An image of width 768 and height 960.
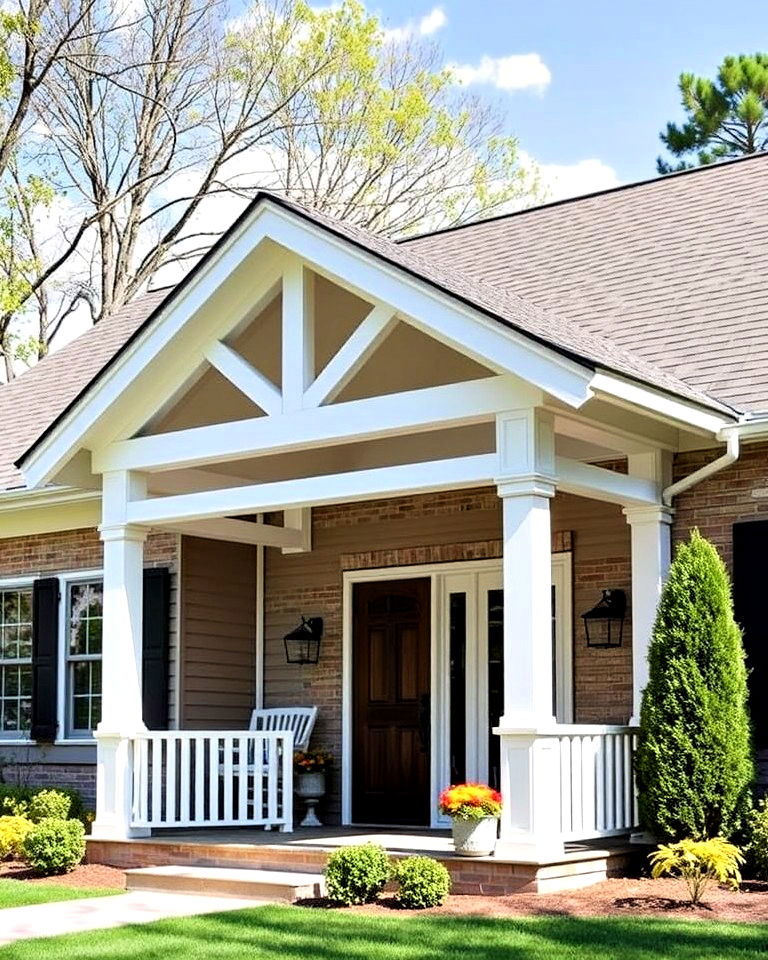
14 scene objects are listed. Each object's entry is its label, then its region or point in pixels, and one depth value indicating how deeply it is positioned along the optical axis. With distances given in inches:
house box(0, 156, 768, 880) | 404.2
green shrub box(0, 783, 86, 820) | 539.8
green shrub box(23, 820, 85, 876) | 461.7
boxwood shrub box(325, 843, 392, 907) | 381.7
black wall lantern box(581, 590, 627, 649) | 478.3
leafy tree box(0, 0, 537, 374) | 1058.7
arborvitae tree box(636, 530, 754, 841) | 399.9
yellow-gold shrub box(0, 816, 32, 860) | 492.1
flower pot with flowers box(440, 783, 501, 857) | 390.3
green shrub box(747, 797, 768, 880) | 390.9
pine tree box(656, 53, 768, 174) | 1286.9
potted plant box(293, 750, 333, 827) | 541.0
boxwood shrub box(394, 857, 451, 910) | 374.3
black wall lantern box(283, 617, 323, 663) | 566.9
